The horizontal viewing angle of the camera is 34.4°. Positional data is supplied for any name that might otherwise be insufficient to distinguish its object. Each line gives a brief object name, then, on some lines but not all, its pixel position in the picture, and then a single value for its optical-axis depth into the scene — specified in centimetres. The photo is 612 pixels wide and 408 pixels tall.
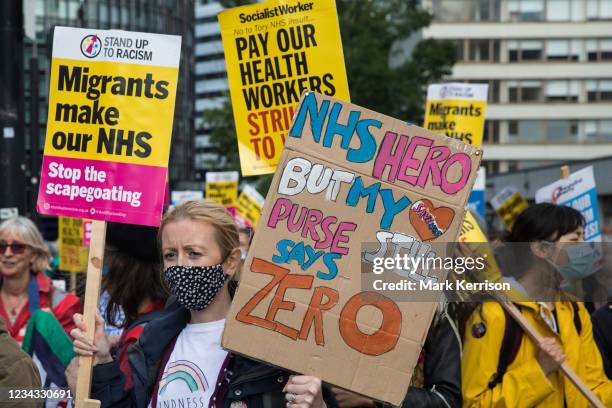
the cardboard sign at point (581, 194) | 711
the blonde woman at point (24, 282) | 588
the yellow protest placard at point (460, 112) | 857
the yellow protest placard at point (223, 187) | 1437
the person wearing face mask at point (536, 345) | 426
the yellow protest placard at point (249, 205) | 1215
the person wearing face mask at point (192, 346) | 347
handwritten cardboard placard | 332
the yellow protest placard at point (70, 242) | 1194
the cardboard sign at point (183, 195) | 1472
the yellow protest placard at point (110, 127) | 409
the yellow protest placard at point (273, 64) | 527
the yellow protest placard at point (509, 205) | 988
